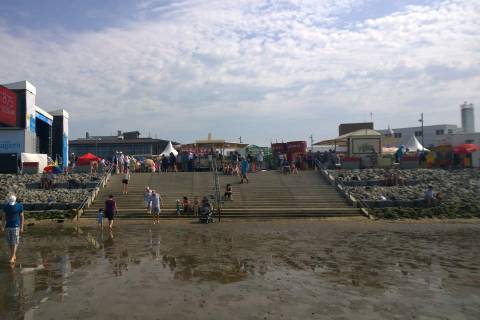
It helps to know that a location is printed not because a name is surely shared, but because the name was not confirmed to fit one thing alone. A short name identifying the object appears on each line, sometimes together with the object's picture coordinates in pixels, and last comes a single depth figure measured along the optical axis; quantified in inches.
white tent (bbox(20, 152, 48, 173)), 1078.1
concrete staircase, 773.9
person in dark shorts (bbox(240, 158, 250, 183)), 958.5
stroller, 706.2
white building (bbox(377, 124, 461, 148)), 2815.0
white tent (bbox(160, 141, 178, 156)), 1469.6
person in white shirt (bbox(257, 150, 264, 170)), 1170.0
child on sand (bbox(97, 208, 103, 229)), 627.4
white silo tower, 3095.5
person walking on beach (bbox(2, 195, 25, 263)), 380.2
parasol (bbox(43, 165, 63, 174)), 986.1
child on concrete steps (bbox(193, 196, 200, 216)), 767.7
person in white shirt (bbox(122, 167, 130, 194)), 862.5
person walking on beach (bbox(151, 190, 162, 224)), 703.7
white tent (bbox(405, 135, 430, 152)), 1517.0
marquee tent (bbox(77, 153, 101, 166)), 1163.0
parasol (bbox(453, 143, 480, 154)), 1114.7
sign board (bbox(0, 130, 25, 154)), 1154.0
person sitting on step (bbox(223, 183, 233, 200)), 846.5
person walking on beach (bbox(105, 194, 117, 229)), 613.9
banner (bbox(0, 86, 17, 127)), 1093.5
